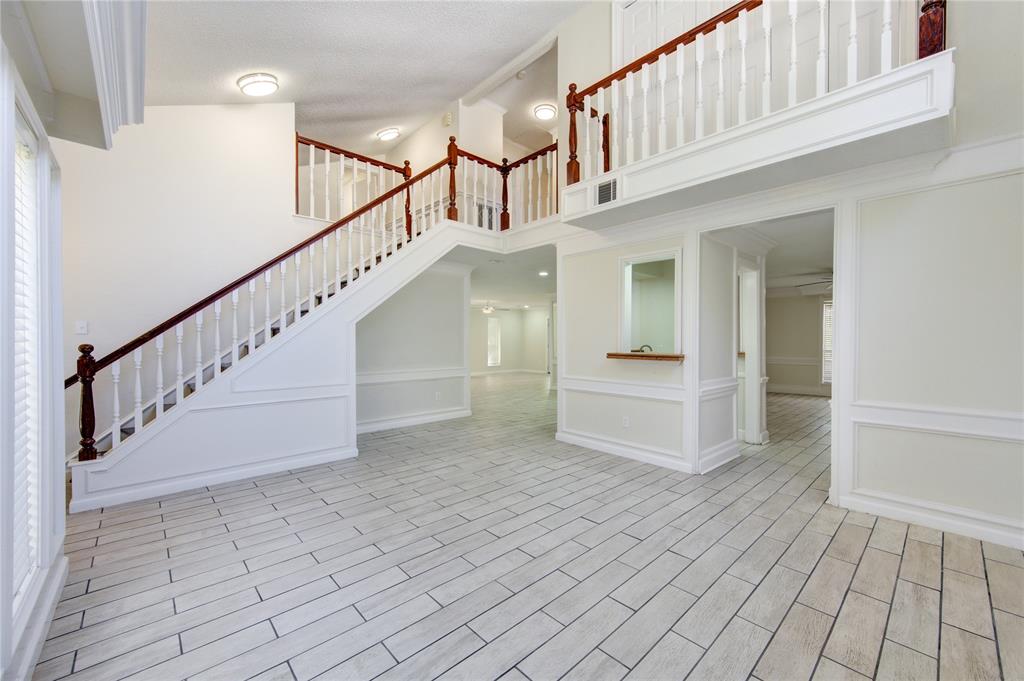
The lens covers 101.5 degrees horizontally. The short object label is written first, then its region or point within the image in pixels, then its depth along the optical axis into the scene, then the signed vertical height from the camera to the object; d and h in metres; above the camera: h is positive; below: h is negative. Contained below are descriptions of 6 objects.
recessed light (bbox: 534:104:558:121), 7.00 +3.84
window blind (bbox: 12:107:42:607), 1.67 -0.11
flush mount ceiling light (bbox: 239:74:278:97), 4.41 +2.71
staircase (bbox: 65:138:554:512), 3.29 -0.36
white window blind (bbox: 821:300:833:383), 8.95 -0.18
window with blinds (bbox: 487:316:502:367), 14.55 -0.18
